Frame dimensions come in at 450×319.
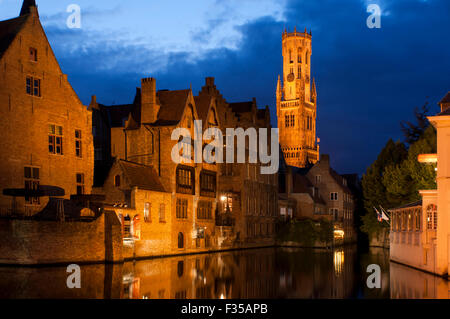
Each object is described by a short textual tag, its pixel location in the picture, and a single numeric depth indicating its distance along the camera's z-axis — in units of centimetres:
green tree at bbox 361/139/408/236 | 7562
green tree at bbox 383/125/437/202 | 5572
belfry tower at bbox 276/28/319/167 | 19250
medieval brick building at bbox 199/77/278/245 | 6931
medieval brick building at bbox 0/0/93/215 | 4384
